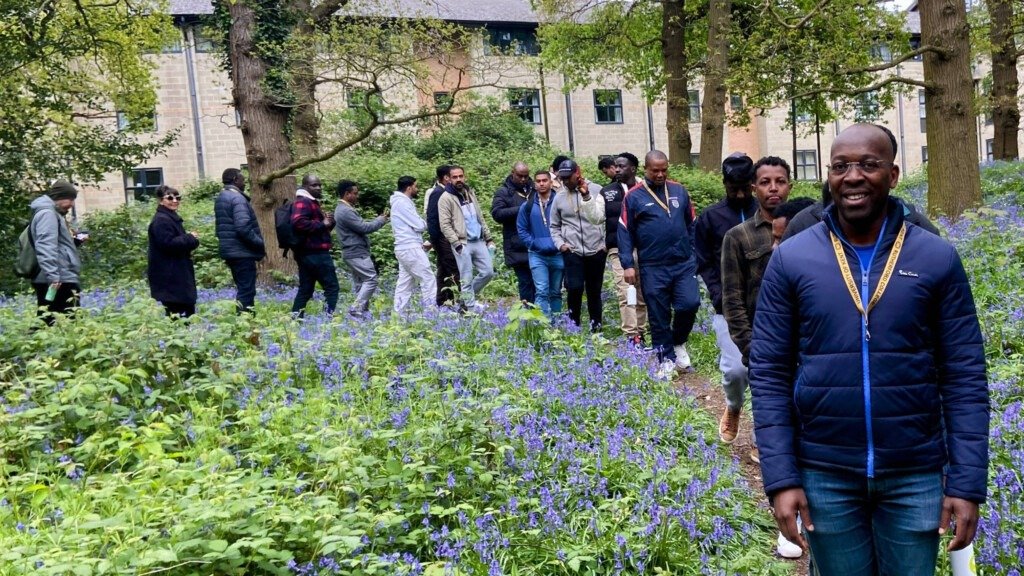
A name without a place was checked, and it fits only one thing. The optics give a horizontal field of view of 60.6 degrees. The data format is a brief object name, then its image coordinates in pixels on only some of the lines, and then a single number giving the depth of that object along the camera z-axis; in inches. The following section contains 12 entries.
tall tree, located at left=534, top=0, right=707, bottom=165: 978.7
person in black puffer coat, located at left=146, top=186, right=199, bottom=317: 356.5
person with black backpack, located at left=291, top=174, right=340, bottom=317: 419.8
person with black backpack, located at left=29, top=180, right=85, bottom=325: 350.0
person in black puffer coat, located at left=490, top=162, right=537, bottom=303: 434.6
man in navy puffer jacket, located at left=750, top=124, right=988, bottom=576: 106.3
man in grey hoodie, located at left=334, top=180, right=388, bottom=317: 440.1
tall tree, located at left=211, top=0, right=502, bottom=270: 530.3
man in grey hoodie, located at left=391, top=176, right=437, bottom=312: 432.1
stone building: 1471.5
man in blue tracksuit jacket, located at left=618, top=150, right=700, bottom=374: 322.3
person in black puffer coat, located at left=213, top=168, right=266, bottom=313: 405.7
